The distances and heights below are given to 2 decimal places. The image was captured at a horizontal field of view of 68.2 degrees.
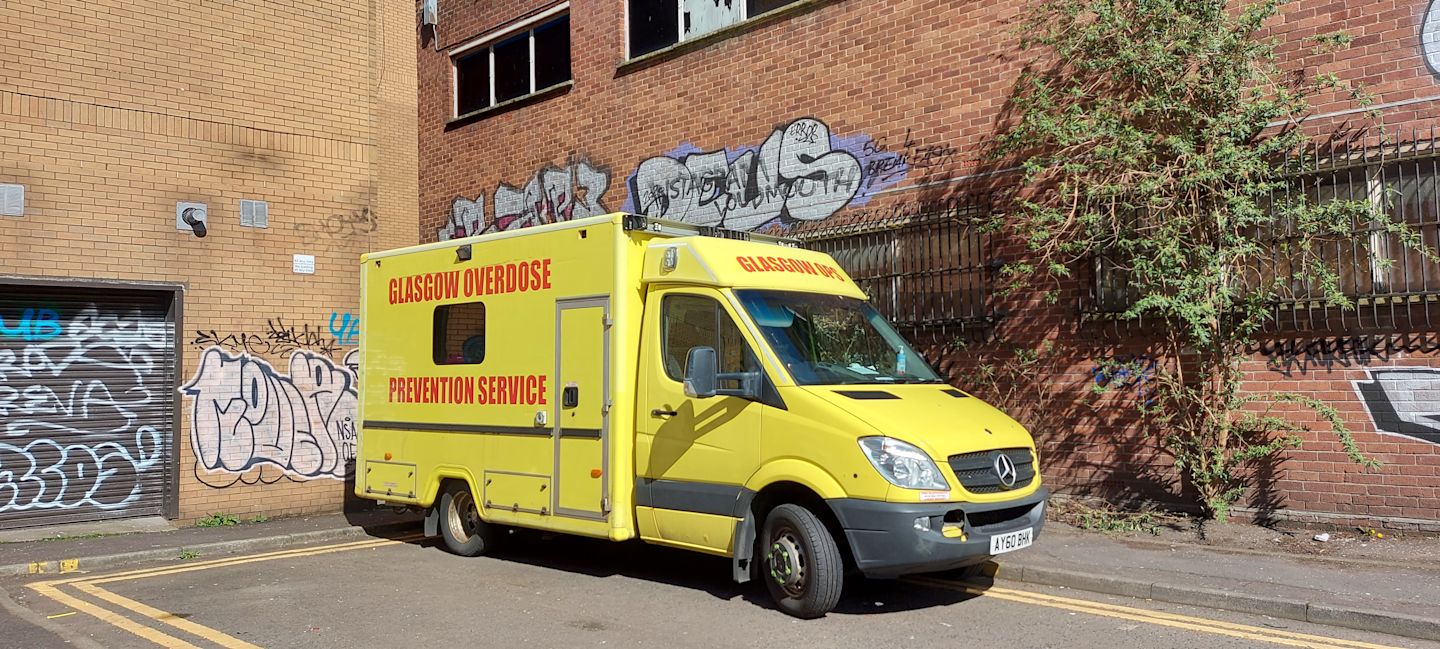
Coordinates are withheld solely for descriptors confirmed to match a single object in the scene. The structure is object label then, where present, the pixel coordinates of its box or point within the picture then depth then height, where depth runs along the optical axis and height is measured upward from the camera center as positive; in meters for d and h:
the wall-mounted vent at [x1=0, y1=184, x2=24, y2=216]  10.26 +1.78
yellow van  6.46 -0.27
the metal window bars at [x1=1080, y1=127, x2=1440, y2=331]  8.34 +0.98
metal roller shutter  10.55 -0.21
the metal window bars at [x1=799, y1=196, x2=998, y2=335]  10.82 +1.13
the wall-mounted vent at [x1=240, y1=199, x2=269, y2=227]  11.75 +1.86
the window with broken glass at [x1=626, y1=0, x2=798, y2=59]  13.52 +4.68
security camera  11.27 +1.73
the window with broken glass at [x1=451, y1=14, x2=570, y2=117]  15.80 +4.85
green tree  8.81 +1.44
